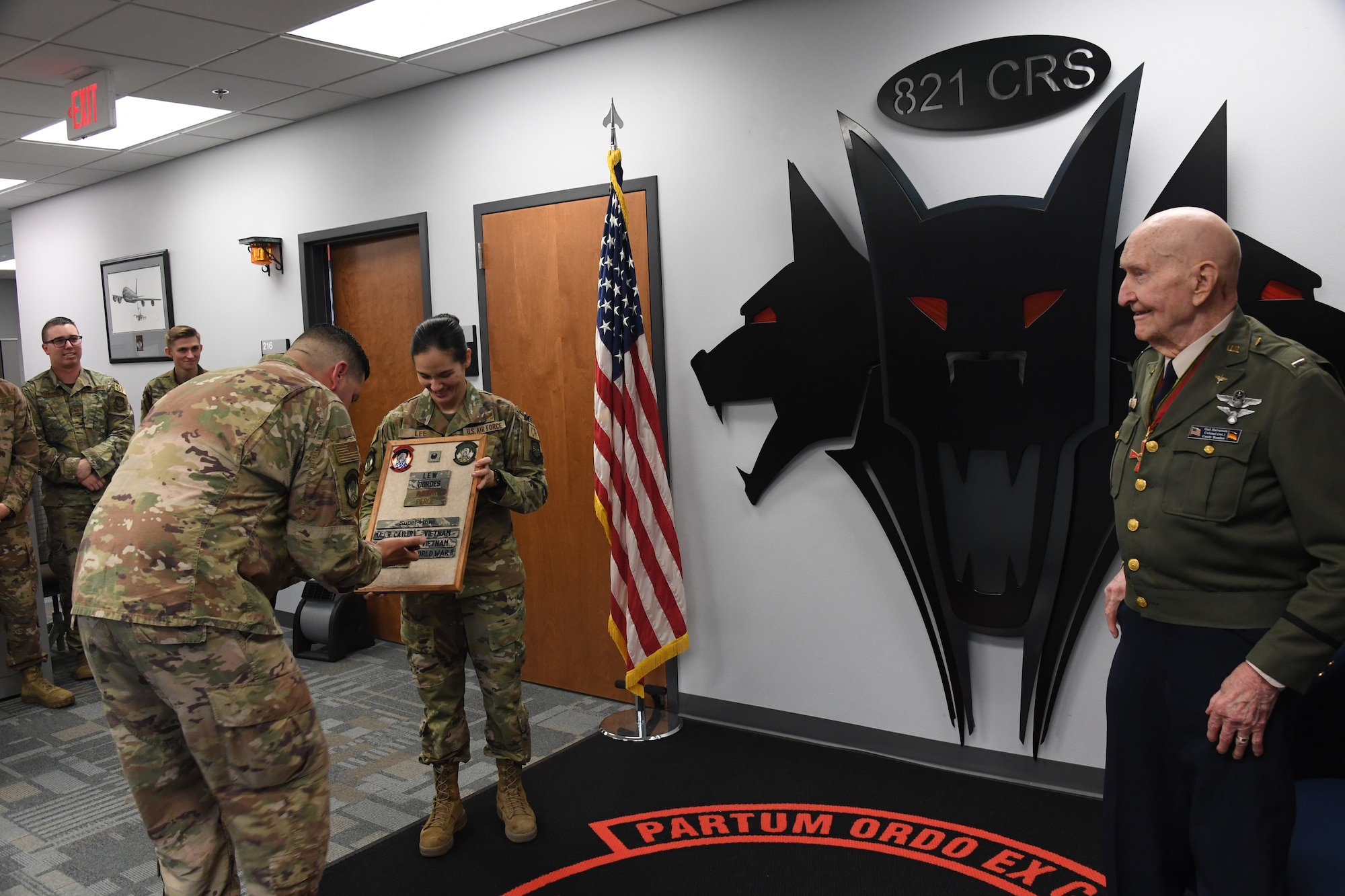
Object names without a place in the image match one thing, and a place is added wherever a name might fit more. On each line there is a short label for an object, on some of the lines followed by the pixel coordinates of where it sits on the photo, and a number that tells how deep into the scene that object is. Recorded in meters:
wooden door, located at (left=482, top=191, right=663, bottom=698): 4.02
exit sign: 4.08
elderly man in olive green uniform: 1.60
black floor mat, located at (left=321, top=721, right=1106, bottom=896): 2.56
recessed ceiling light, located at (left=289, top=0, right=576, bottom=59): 3.60
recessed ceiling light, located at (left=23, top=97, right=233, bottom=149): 4.91
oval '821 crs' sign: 2.81
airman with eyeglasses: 4.65
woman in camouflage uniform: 2.77
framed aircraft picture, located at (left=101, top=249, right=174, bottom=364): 6.07
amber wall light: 5.23
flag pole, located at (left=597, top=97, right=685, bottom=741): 3.61
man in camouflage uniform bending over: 1.82
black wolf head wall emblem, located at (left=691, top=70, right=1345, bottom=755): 2.80
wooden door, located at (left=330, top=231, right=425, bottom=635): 4.83
